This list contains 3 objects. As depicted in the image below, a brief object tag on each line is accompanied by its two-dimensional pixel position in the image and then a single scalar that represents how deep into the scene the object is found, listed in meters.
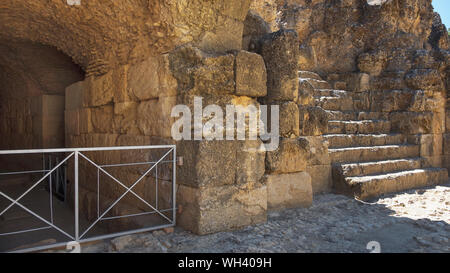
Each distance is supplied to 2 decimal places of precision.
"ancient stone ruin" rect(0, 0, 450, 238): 3.57
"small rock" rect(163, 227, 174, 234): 3.43
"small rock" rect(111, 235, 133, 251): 3.01
